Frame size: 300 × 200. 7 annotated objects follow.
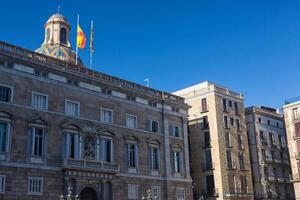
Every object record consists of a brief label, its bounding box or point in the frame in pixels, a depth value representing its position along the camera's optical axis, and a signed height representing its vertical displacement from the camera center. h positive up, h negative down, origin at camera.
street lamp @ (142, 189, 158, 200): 44.17 +1.71
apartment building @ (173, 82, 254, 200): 57.38 +8.90
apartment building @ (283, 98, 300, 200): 63.62 +10.87
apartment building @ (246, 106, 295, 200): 64.25 +8.22
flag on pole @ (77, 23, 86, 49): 49.94 +20.06
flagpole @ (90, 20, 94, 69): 51.50 +20.31
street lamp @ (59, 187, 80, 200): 36.16 +1.51
